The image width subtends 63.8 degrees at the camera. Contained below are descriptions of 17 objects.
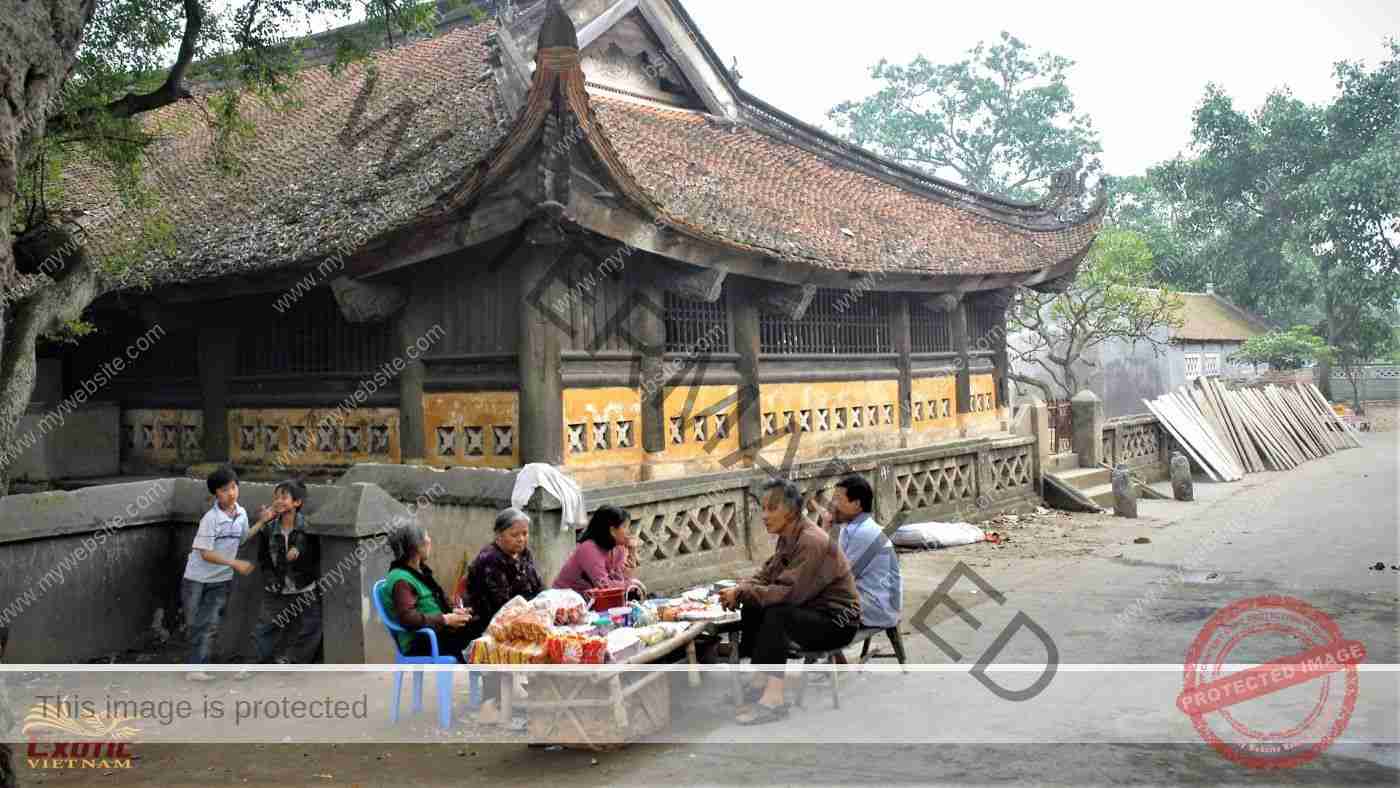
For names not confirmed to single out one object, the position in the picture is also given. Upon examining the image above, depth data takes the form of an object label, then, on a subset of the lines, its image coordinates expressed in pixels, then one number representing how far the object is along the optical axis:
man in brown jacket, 6.50
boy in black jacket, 7.79
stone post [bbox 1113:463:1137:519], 16.70
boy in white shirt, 7.84
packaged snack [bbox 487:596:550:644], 5.86
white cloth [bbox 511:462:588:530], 8.24
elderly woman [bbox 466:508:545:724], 6.59
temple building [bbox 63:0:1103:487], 9.44
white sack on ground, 13.77
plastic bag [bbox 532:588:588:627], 6.14
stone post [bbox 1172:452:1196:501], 18.66
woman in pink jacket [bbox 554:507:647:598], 7.05
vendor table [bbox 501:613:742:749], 5.75
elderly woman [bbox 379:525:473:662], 6.18
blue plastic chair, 6.30
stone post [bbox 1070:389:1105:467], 19.59
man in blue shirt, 7.10
